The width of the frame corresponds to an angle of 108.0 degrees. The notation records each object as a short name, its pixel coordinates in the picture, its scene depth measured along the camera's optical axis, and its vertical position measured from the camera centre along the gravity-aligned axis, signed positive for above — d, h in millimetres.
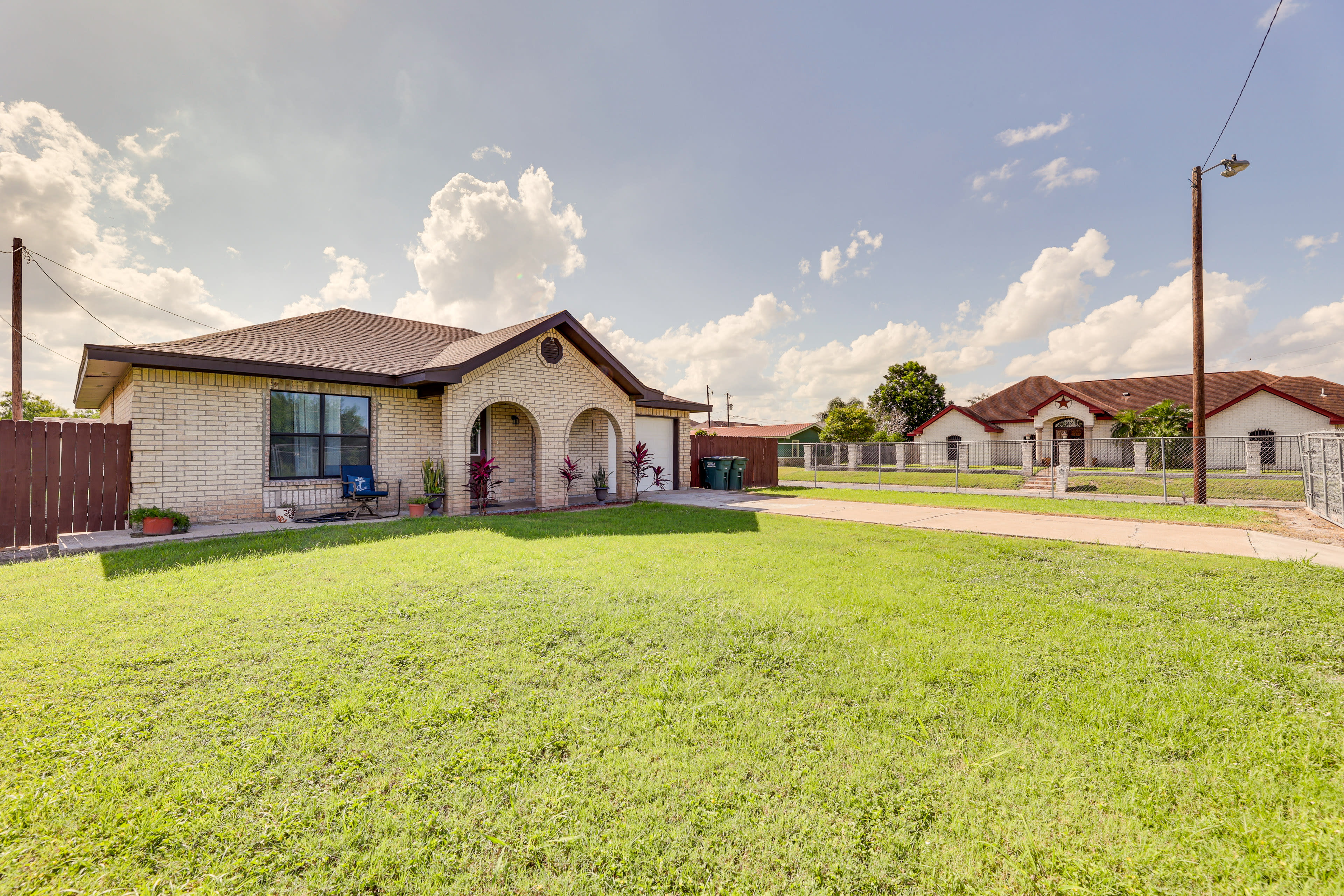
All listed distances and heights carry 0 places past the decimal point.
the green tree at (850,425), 37781 +2467
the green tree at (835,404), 52384 +5858
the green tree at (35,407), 31656 +4015
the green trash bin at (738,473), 17594 -549
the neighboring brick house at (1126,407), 24484 +2628
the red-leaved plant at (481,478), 10797 -403
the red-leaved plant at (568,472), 12227 -329
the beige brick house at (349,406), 8516 +1199
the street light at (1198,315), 12484 +3633
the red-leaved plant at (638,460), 14023 -38
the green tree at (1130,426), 23062 +1389
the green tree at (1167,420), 21656 +1531
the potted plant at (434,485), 10539 -534
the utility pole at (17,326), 14945 +4257
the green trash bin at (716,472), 17656 -496
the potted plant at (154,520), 7879 -913
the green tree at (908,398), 41031 +5001
